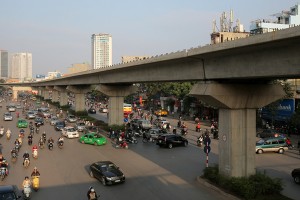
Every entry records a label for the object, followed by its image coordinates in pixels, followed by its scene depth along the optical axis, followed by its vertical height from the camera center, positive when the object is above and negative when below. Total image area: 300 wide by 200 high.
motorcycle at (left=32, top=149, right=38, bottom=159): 28.08 -4.69
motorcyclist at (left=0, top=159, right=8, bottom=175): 22.17 -4.47
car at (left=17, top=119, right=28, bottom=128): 51.31 -3.85
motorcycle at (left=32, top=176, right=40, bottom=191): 19.23 -4.92
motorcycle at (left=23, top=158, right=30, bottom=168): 25.00 -4.85
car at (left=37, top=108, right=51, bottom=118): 65.31 -2.80
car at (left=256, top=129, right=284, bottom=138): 38.89 -4.07
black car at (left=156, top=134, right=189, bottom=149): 33.91 -4.26
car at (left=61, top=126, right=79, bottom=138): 40.69 -4.15
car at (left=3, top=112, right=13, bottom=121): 62.16 -3.38
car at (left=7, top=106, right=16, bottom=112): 85.33 -2.51
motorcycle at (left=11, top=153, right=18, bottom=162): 26.72 -4.73
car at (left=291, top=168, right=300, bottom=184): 20.64 -4.75
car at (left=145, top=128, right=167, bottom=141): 38.44 -3.98
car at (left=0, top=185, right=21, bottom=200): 14.79 -4.30
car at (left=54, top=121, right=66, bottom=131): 47.73 -3.84
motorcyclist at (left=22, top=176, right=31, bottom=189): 17.58 -4.50
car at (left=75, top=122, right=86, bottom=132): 47.25 -3.99
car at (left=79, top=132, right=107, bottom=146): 35.53 -4.35
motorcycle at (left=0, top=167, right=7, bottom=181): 21.41 -4.83
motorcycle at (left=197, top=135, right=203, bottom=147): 35.09 -4.51
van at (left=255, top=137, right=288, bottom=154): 30.94 -4.25
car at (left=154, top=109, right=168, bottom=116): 73.05 -2.91
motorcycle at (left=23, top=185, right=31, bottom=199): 17.42 -4.94
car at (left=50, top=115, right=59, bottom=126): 55.00 -3.78
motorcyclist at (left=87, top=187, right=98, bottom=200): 16.29 -4.75
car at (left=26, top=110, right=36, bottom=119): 64.40 -3.09
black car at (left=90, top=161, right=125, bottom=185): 20.25 -4.65
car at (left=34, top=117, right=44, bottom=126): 54.57 -3.51
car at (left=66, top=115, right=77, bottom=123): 58.56 -3.49
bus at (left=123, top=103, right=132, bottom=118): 73.78 -2.11
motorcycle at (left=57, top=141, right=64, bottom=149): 33.97 -4.61
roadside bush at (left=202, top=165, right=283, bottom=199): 17.03 -4.59
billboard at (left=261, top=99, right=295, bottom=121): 45.44 -1.46
